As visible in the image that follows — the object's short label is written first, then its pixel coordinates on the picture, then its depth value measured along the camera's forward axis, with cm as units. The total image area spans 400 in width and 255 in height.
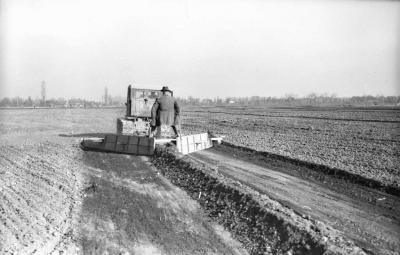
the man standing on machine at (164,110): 1365
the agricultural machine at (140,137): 1348
